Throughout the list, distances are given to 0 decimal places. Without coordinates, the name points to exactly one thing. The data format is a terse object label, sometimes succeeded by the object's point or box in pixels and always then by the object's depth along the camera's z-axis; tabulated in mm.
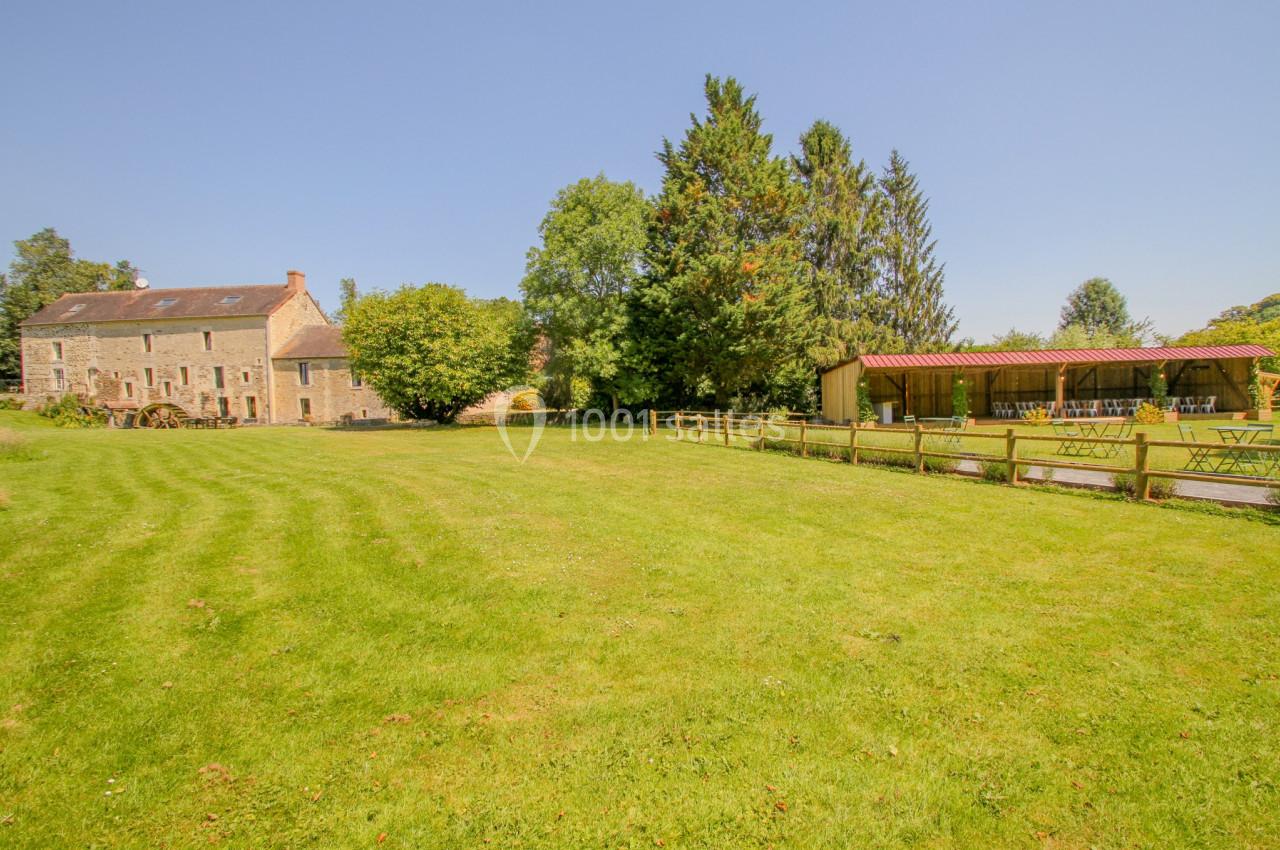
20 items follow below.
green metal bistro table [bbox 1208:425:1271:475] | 9241
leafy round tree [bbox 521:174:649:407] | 28594
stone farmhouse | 37281
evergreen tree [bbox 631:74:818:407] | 26359
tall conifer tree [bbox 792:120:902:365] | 32938
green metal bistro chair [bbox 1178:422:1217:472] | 9861
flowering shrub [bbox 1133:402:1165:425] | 21328
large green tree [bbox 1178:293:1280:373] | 35438
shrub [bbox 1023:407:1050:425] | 23594
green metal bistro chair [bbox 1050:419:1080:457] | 13242
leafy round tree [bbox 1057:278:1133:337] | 67188
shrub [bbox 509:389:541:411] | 35431
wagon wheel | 31234
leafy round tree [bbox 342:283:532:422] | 29047
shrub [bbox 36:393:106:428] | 30891
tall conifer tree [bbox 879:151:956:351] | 34188
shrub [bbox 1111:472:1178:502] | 8719
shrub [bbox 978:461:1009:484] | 10617
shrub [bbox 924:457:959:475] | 11781
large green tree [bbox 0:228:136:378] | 42469
